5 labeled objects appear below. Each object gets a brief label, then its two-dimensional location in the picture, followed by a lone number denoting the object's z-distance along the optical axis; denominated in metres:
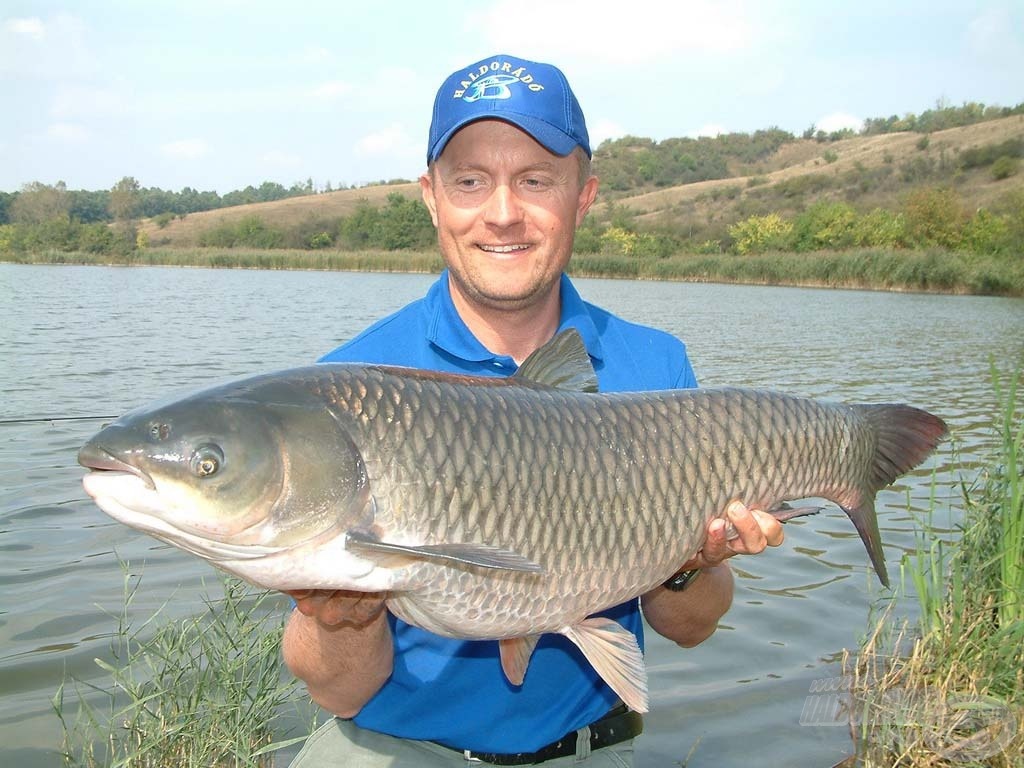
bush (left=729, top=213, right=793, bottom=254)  58.06
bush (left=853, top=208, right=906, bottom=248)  48.47
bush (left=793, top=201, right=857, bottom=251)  53.00
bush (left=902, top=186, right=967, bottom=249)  45.59
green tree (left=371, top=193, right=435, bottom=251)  67.38
